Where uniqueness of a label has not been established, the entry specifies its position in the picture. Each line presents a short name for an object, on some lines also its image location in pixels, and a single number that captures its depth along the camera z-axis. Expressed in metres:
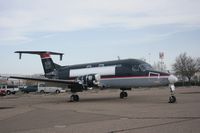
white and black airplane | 23.25
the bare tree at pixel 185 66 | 105.06
